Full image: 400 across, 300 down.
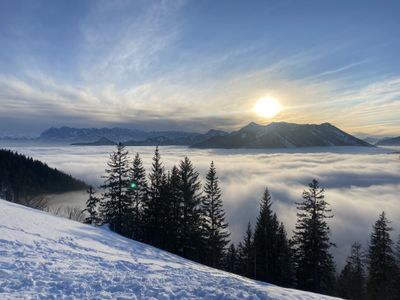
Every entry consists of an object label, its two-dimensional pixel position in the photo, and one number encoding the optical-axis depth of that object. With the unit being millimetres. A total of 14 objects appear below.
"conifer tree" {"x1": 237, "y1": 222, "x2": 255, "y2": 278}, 34625
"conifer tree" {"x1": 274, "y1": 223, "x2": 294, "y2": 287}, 32566
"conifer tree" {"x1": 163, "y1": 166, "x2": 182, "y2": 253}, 32906
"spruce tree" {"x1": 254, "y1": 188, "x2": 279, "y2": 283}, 32562
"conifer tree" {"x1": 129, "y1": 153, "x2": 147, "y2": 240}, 36875
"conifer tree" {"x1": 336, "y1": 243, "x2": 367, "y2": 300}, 34594
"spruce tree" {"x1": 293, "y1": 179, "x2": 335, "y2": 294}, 28672
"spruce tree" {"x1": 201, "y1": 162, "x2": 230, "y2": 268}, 33875
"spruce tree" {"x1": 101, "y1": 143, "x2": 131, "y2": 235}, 36341
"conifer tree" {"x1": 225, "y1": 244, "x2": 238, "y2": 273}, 49238
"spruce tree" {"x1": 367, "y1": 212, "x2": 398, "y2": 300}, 30125
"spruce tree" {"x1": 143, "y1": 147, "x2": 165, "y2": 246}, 34006
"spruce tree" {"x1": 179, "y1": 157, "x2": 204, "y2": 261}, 32875
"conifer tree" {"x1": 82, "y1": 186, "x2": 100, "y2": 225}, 44406
